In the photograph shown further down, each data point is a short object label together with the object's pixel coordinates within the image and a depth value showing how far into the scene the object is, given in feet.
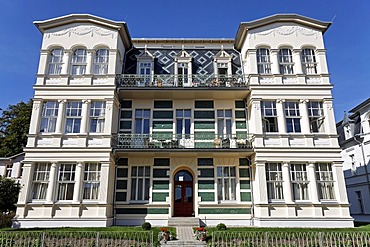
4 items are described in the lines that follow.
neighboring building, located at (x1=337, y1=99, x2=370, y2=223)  73.82
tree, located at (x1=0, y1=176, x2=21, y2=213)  48.96
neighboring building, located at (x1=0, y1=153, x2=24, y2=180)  81.97
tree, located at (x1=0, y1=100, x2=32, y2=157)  96.06
